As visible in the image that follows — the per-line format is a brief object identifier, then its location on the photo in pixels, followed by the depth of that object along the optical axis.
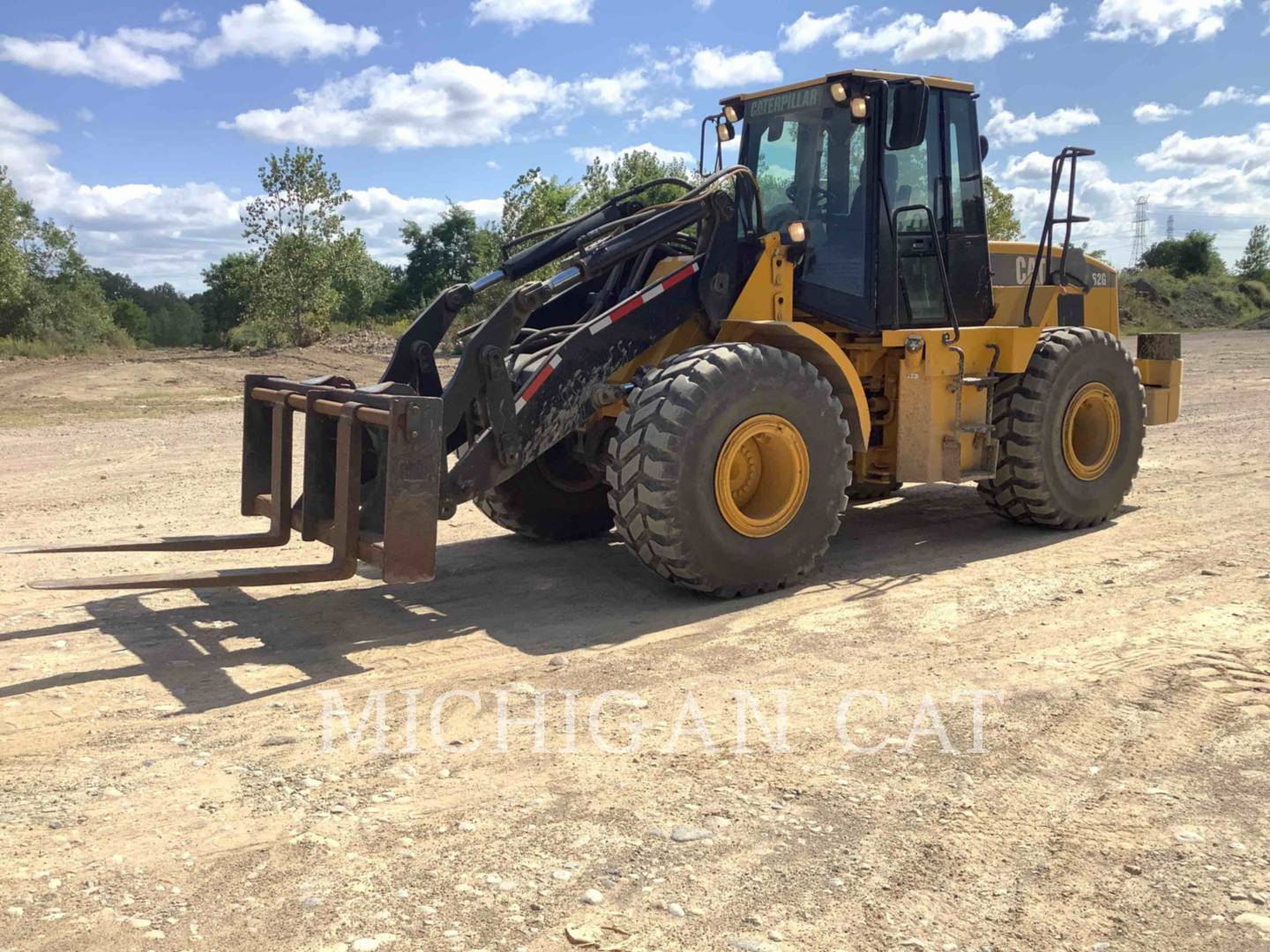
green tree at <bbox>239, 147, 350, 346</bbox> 31.91
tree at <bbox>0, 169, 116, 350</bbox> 36.91
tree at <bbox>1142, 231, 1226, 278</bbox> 52.19
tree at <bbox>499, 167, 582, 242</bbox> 27.81
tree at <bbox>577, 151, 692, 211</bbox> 30.30
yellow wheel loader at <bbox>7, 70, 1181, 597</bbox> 5.96
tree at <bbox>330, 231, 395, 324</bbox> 53.91
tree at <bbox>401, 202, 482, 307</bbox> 48.12
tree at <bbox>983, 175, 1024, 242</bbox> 30.61
